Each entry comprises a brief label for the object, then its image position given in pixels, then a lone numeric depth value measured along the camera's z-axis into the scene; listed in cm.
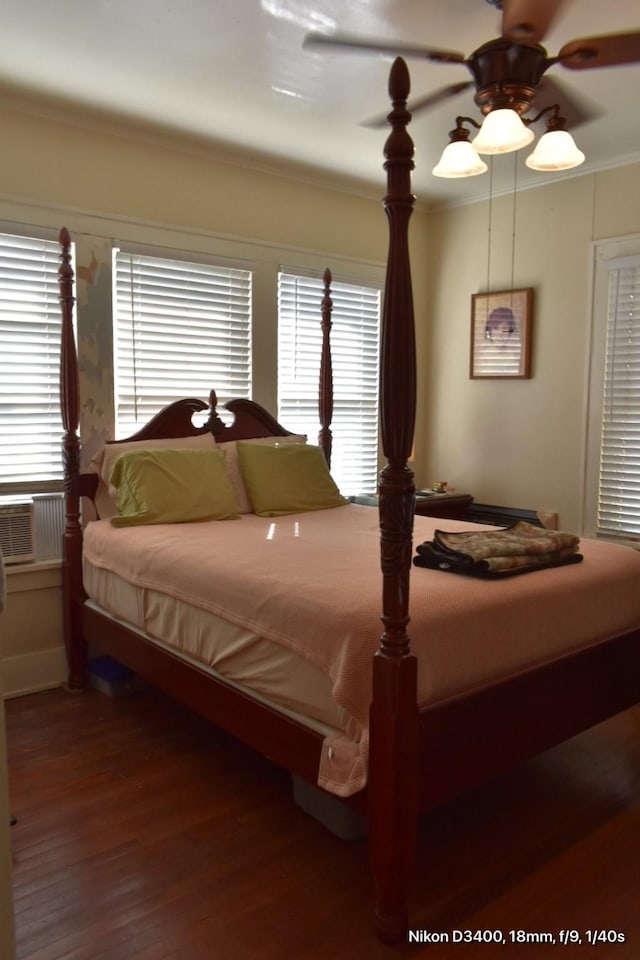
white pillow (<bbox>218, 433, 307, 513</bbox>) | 349
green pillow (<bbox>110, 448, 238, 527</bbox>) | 312
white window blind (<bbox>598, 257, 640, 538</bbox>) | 378
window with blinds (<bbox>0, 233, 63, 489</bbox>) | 318
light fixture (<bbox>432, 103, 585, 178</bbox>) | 222
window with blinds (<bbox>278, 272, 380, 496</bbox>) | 421
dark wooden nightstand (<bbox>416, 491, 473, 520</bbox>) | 423
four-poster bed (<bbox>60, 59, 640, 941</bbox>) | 168
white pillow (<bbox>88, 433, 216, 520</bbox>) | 331
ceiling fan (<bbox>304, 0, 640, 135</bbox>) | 204
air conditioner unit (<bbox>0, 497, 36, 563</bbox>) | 316
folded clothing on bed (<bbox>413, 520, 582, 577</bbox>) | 217
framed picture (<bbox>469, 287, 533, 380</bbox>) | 427
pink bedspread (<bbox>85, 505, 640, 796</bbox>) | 180
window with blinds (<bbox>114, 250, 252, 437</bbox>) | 357
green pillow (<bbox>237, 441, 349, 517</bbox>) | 346
